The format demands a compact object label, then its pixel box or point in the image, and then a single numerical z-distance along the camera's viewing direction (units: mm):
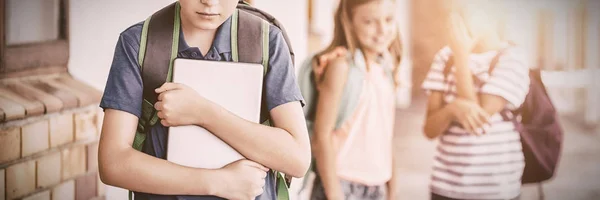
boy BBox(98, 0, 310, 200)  1899
